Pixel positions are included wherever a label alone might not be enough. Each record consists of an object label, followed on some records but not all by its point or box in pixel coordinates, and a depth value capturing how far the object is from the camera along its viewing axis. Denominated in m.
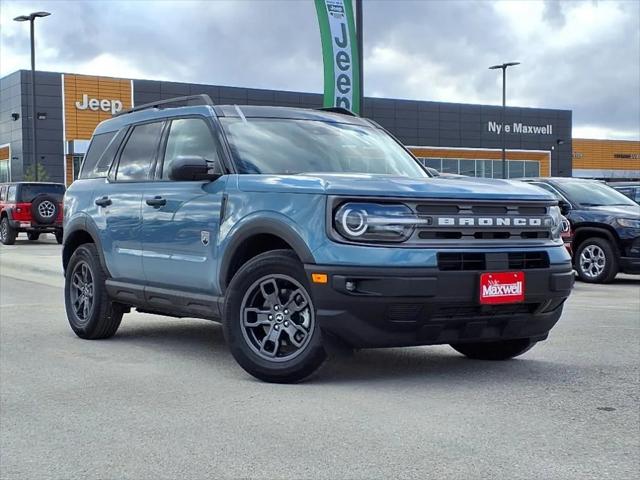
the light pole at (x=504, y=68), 43.72
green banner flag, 13.45
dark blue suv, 13.11
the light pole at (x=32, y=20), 33.09
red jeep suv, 24.88
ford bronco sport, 5.26
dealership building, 52.72
